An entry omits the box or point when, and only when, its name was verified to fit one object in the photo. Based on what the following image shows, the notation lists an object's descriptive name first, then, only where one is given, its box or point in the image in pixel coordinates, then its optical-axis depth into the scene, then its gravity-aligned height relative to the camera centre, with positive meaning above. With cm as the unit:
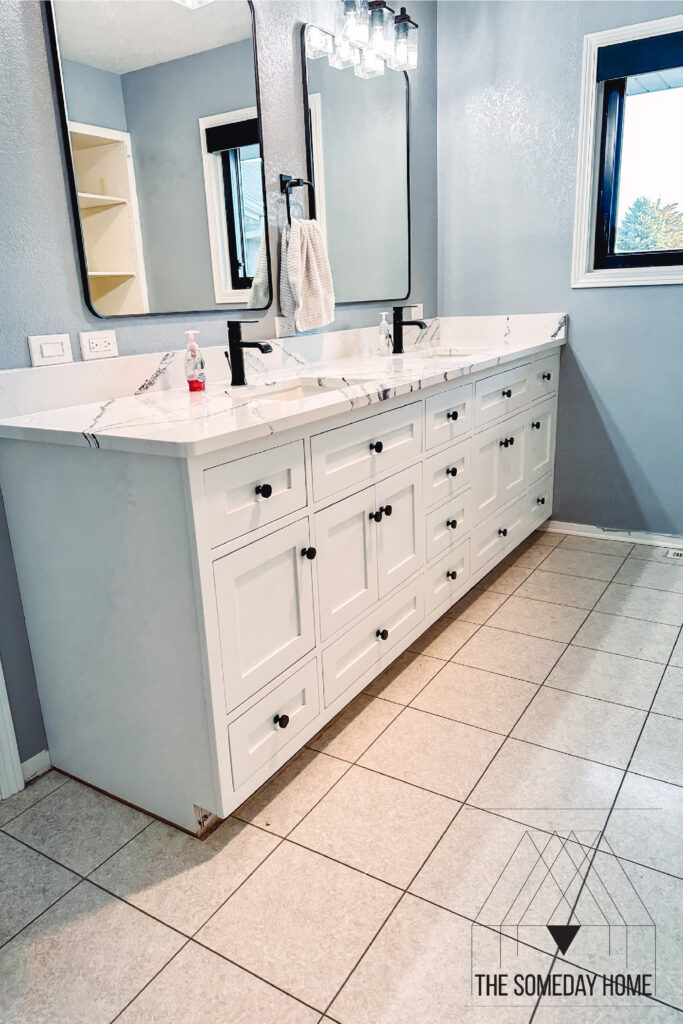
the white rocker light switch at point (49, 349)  174 -13
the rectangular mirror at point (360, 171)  260 +40
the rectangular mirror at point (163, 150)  180 +36
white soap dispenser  299 -24
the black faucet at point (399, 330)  296 -20
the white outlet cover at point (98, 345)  186 -13
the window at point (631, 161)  289 +43
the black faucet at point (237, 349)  216 -18
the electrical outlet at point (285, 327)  254 -15
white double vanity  147 -62
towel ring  246 +32
